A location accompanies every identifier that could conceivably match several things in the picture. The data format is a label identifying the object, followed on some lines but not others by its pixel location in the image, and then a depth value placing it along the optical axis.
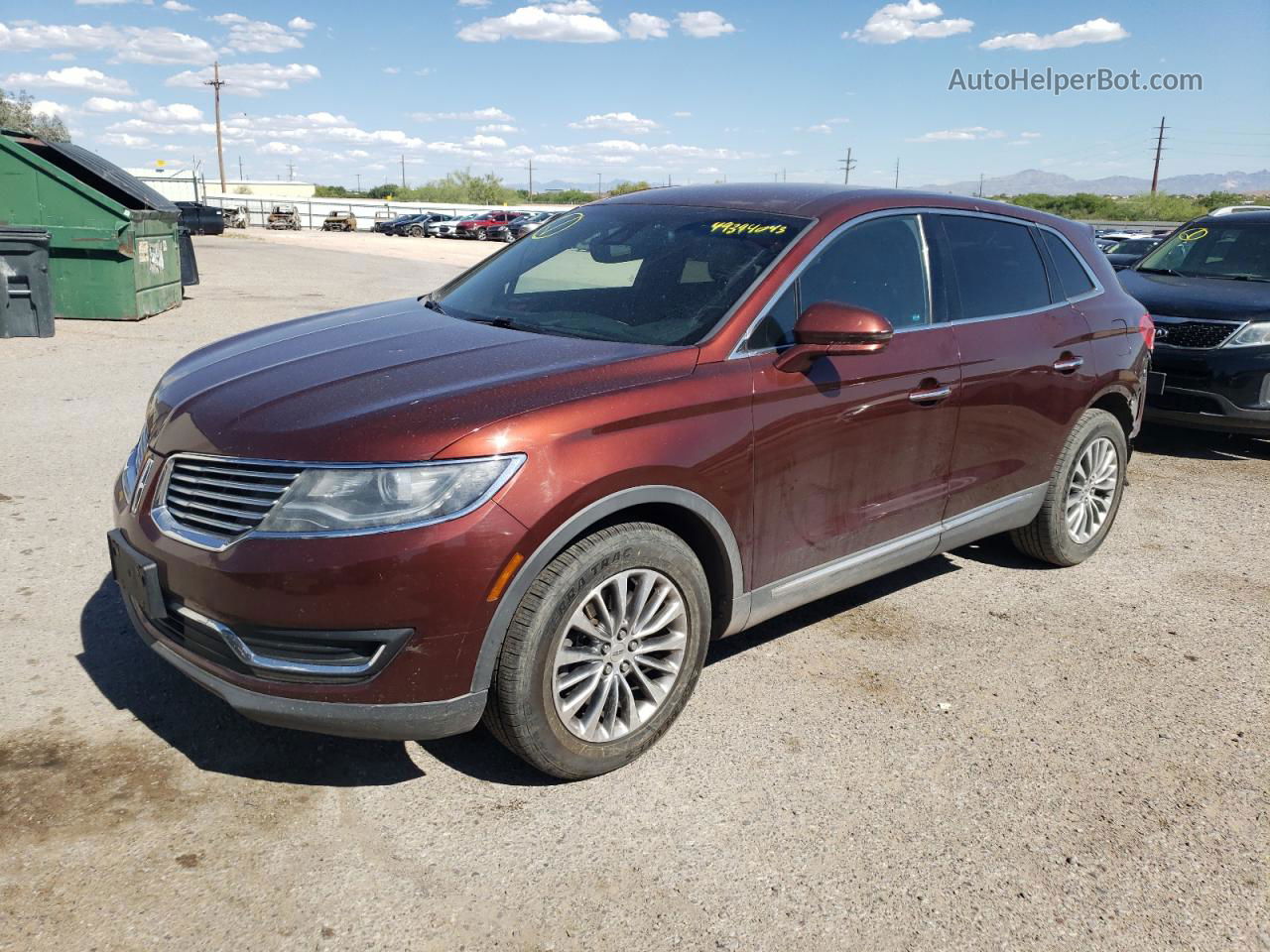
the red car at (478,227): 52.81
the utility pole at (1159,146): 93.25
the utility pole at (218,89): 77.31
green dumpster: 11.77
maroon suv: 2.73
